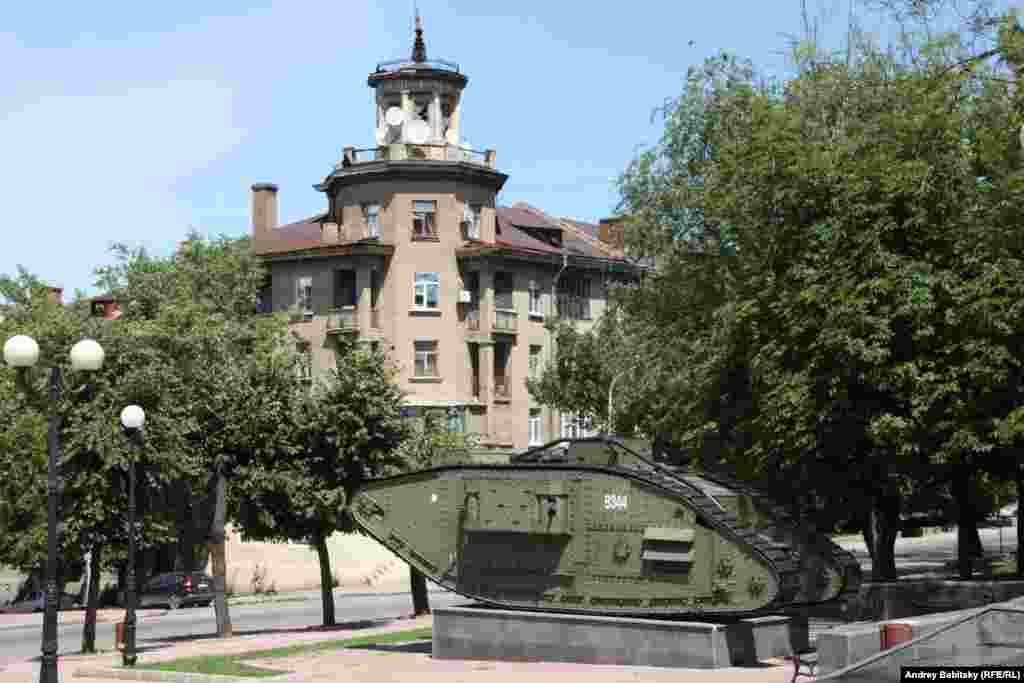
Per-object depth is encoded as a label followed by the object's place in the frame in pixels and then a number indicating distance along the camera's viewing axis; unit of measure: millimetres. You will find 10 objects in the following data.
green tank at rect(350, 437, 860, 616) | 22016
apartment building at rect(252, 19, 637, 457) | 65688
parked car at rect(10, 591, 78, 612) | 56500
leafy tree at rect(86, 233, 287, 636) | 34500
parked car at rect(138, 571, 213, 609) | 53188
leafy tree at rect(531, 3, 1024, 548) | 26953
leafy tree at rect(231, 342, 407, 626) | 34938
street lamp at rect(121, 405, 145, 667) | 27016
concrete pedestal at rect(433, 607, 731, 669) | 21500
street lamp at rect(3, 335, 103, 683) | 20484
